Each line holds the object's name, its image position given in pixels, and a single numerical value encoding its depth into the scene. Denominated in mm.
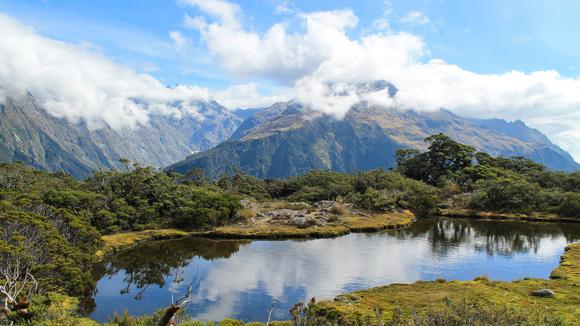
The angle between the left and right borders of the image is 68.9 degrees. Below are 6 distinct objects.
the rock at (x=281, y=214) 109625
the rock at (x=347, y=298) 46794
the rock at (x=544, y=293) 47406
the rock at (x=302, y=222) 100481
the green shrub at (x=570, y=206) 109262
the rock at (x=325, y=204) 124625
